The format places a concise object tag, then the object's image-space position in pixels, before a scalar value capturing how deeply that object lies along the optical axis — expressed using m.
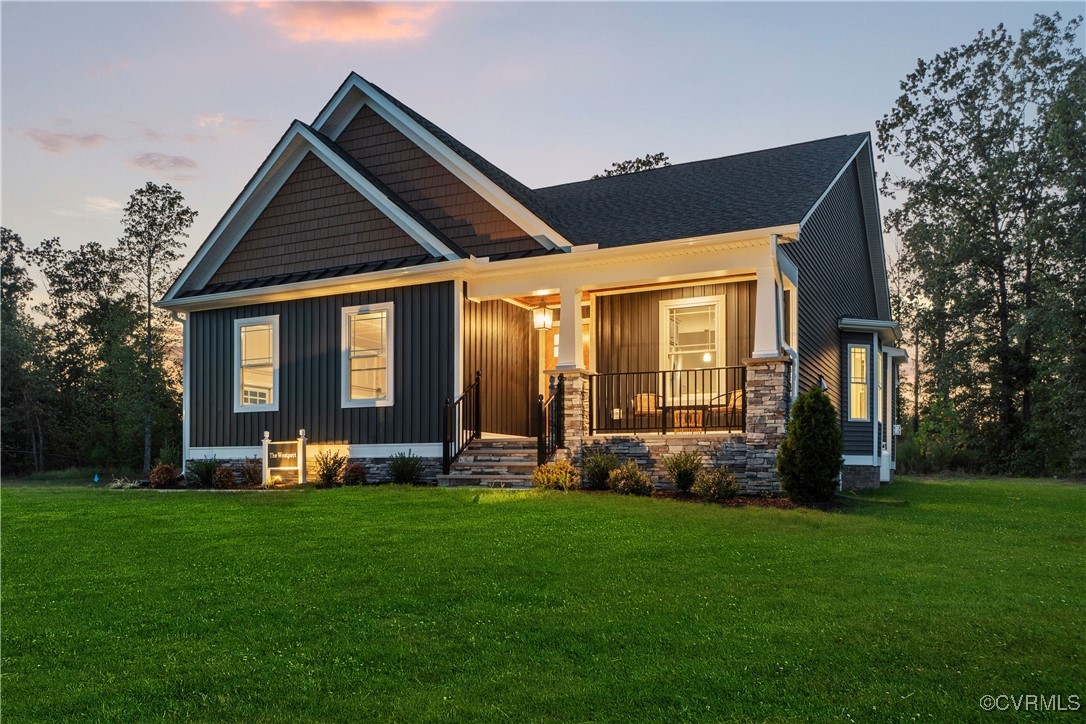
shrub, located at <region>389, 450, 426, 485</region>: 13.69
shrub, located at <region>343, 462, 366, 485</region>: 14.17
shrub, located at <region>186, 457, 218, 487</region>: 15.21
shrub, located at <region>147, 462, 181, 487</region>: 15.47
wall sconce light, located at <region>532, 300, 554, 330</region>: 15.73
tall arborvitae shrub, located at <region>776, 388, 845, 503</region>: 10.78
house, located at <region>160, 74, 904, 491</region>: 12.97
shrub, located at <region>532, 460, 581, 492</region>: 11.86
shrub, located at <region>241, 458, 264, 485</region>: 15.11
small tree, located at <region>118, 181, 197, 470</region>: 32.28
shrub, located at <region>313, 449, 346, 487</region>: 14.05
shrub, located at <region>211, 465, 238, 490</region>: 14.78
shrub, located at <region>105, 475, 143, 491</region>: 15.36
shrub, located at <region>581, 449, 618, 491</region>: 12.03
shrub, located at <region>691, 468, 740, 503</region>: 10.93
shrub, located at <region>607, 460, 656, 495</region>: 11.58
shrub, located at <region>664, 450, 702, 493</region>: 11.62
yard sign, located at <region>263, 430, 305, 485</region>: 14.95
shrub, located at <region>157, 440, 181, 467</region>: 26.19
